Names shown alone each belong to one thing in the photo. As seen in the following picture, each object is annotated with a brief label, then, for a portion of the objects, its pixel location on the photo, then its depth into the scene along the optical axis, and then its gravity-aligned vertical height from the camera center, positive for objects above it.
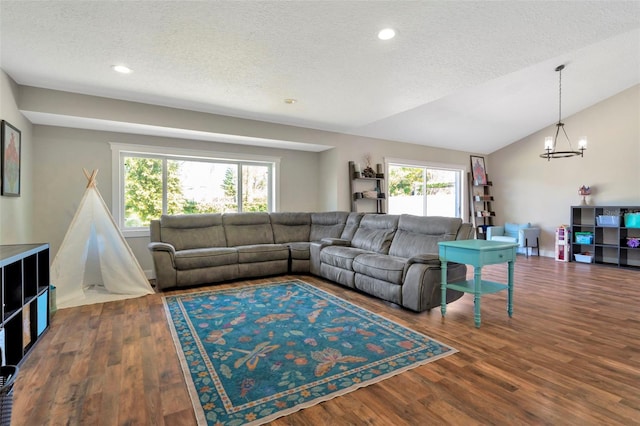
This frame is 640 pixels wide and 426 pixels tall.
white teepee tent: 3.71 -0.60
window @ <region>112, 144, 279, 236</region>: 4.75 +0.45
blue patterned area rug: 1.81 -1.04
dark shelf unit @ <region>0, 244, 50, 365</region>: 2.18 -0.68
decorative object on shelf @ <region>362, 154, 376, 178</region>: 6.10 +0.78
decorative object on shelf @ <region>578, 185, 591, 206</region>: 6.23 +0.36
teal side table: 2.83 -0.44
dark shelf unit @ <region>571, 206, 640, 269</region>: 5.79 -0.47
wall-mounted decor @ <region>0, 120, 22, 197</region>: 3.06 +0.52
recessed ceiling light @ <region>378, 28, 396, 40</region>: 2.52 +1.41
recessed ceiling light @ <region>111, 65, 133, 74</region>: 3.08 +1.39
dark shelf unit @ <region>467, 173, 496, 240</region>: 7.70 +0.11
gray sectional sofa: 3.42 -0.54
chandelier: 4.67 +1.49
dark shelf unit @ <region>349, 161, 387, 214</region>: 6.01 +0.42
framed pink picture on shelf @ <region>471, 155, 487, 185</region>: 7.74 +0.98
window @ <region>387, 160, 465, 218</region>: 6.75 +0.49
